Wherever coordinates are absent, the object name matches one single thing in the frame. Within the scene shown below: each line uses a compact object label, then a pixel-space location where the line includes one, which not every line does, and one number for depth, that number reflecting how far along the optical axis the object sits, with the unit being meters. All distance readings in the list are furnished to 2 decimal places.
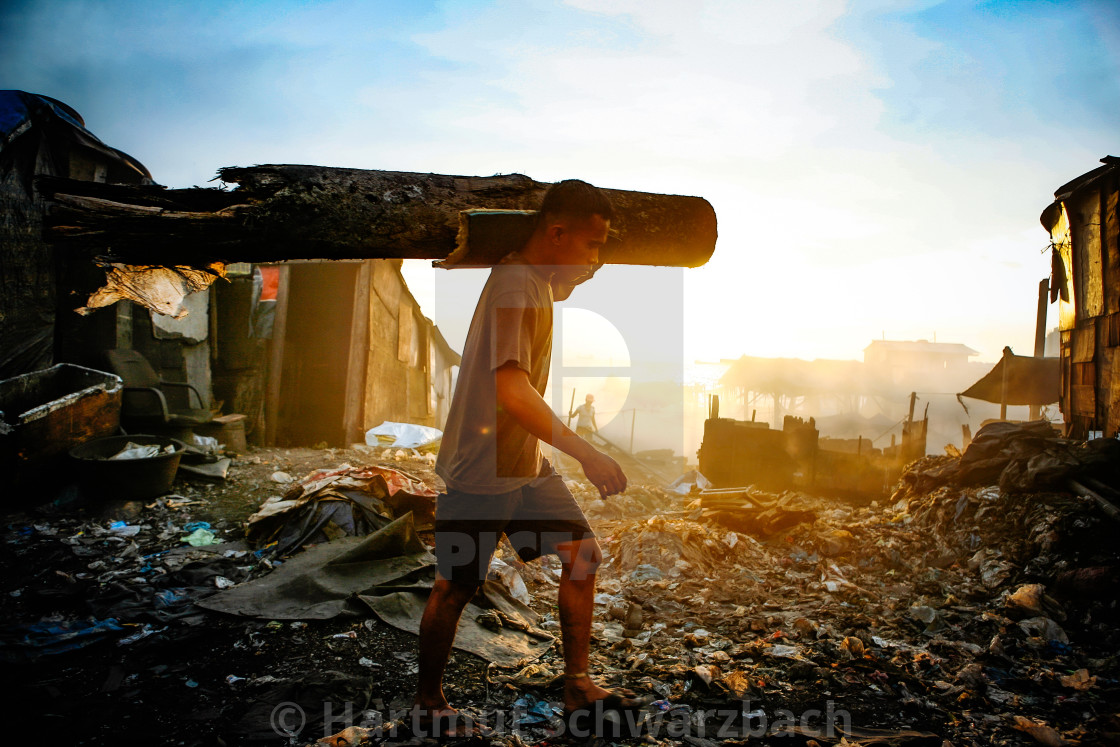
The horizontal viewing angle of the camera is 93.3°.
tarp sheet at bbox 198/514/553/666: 2.63
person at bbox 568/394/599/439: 14.44
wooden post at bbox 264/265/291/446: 7.41
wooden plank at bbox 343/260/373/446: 7.82
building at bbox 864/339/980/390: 33.06
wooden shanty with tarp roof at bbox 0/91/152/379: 5.17
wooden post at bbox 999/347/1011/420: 8.69
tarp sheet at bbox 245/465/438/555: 3.75
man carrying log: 1.69
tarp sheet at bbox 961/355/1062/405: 8.99
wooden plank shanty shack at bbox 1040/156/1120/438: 6.02
